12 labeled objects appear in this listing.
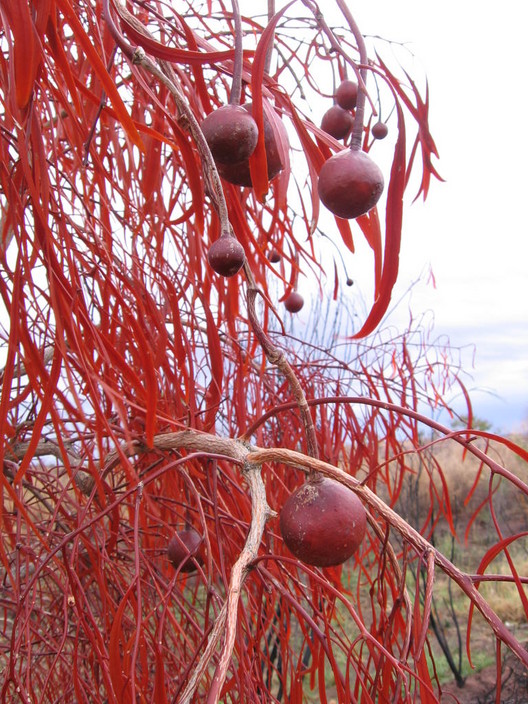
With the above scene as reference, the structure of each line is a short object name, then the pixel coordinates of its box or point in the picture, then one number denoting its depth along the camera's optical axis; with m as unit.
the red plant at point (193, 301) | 0.38
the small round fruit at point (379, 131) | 0.77
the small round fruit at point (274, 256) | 1.18
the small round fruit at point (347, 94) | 0.55
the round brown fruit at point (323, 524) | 0.40
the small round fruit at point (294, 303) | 1.25
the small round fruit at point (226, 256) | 0.43
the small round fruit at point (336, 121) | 0.58
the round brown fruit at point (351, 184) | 0.38
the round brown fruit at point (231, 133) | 0.40
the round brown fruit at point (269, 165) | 0.46
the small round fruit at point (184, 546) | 0.74
